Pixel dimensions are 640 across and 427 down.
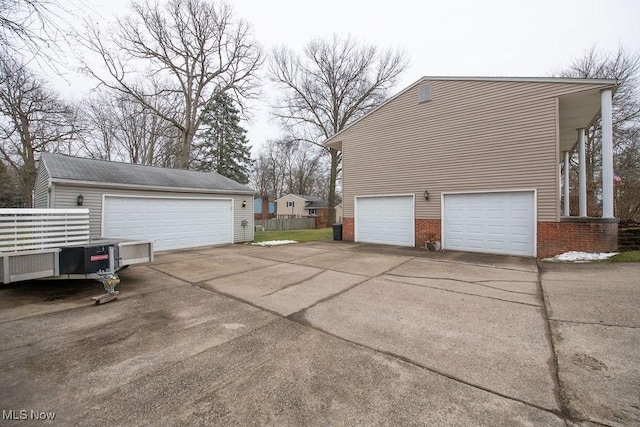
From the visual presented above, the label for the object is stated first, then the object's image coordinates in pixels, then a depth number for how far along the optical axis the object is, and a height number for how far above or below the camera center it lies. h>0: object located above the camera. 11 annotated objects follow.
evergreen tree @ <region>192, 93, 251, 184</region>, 26.44 +7.21
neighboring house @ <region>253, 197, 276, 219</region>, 28.61 +0.45
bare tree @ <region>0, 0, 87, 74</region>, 3.82 +2.69
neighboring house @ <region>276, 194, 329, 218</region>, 34.81 +1.09
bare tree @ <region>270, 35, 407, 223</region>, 19.70 +10.02
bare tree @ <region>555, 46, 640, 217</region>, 14.44 +5.76
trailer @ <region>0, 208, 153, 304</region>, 4.00 -0.60
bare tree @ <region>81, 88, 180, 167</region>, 20.67 +6.70
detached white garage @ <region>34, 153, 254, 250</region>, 8.07 +0.47
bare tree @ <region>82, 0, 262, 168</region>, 15.23 +9.94
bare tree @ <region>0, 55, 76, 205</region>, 15.29 +5.50
